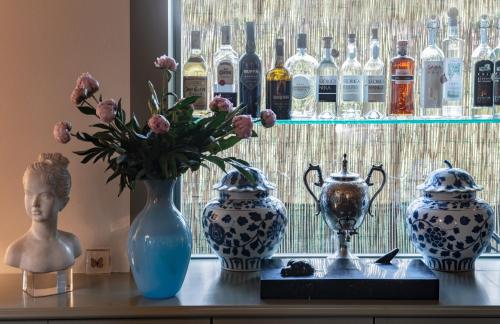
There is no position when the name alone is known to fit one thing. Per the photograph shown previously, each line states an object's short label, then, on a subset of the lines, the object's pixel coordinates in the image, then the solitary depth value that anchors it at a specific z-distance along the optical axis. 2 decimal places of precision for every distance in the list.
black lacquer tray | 1.81
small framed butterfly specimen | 2.14
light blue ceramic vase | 1.81
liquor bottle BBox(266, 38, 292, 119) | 2.17
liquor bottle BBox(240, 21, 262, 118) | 2.18
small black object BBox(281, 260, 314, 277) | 1.89
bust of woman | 1.88
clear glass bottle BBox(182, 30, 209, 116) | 2.17
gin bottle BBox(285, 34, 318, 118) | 2.21
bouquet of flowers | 1.77
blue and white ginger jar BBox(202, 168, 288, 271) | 2.05
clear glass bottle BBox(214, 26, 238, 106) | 2.19
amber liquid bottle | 2.22
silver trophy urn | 2.09
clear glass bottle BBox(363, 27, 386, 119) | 2.19
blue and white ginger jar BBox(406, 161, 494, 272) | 2.04
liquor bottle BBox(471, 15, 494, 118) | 2.20
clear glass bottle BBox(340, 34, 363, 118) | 2.20
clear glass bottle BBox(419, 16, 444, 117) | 2.20
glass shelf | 2.18
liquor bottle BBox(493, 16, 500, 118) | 2.20
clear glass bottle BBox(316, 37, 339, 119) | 2.19
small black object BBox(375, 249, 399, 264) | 2.03
